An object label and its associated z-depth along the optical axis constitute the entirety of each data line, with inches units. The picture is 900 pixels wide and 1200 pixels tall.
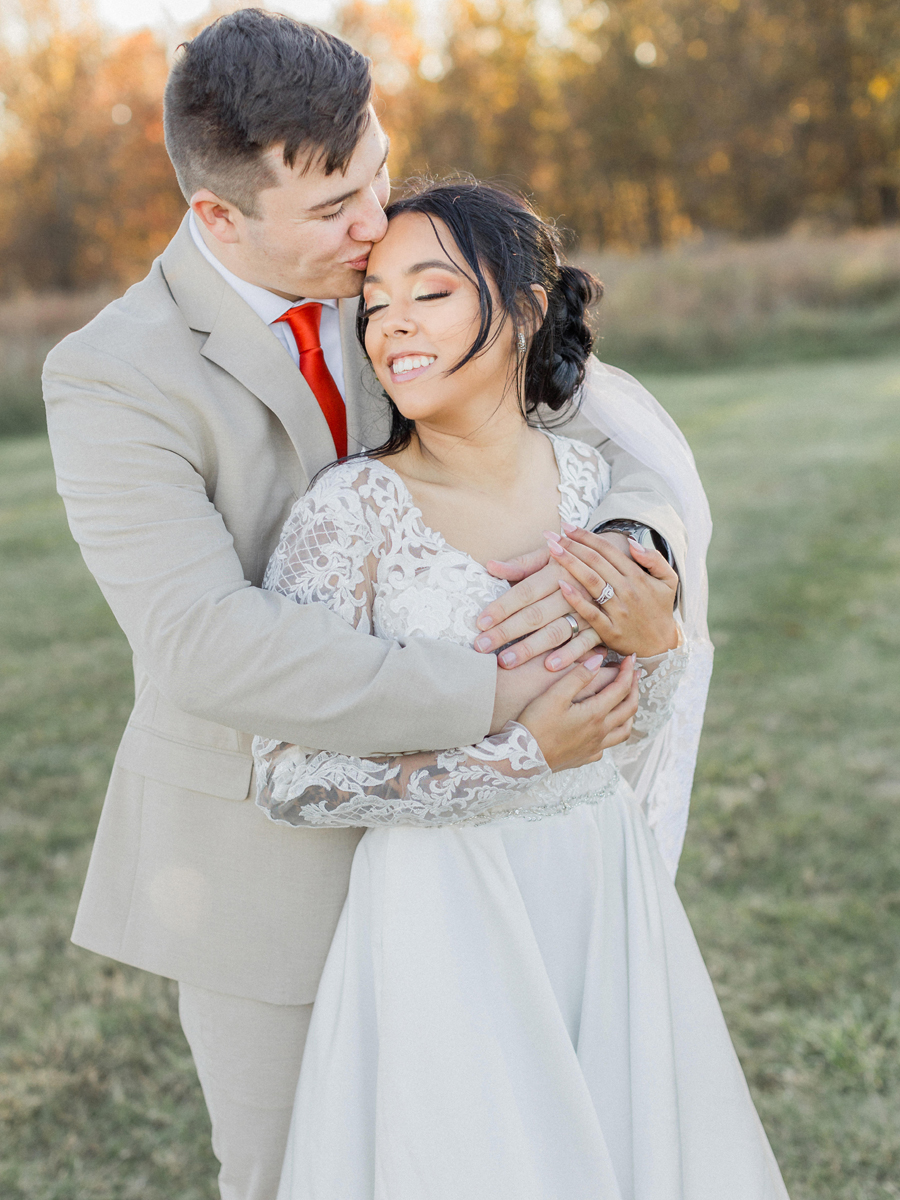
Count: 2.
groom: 69.3
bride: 71.9
